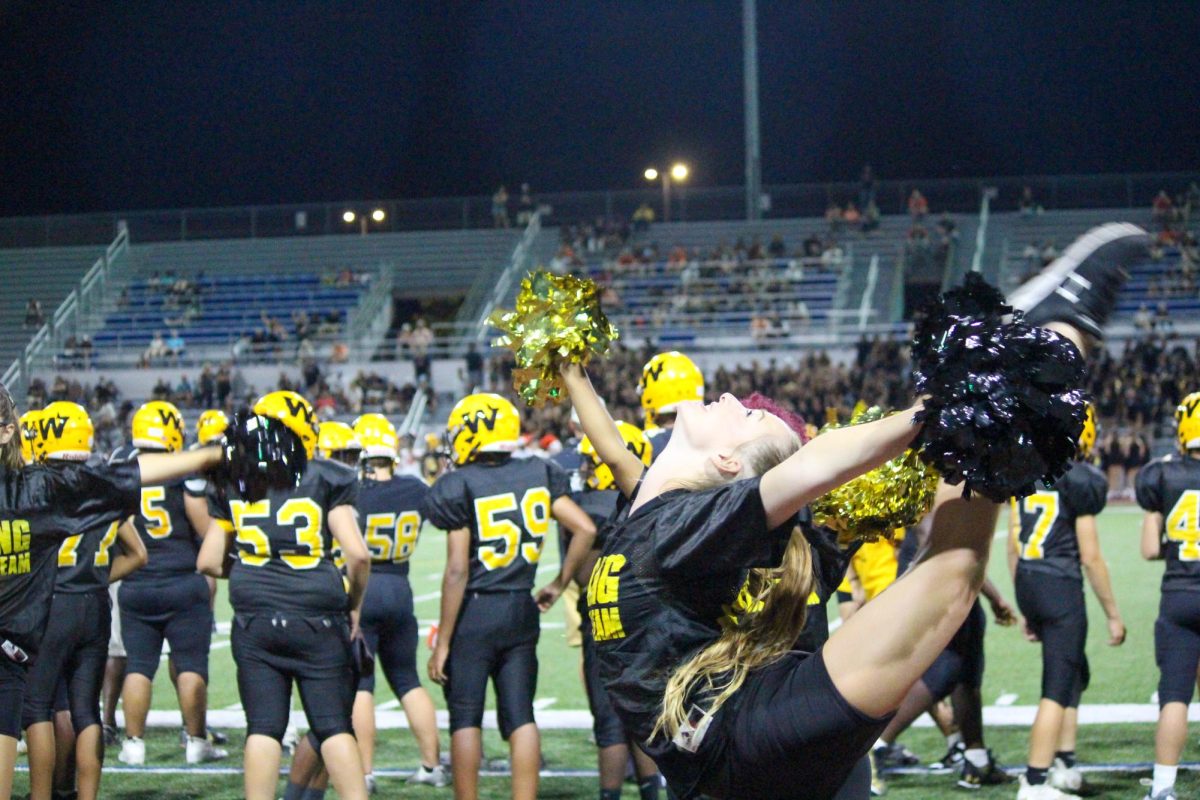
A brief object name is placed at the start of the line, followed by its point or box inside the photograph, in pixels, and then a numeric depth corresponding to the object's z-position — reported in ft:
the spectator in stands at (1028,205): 108.47
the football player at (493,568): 18.88
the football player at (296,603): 16.79
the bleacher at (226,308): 106.63
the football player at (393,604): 22.36
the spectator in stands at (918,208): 108.99
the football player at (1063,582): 20.66
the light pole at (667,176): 114.42
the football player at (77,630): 17.99
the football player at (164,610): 24.06
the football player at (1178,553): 19.67
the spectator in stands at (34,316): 106.22
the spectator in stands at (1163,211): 103.81
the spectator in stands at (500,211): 115.96
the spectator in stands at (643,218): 113.50
